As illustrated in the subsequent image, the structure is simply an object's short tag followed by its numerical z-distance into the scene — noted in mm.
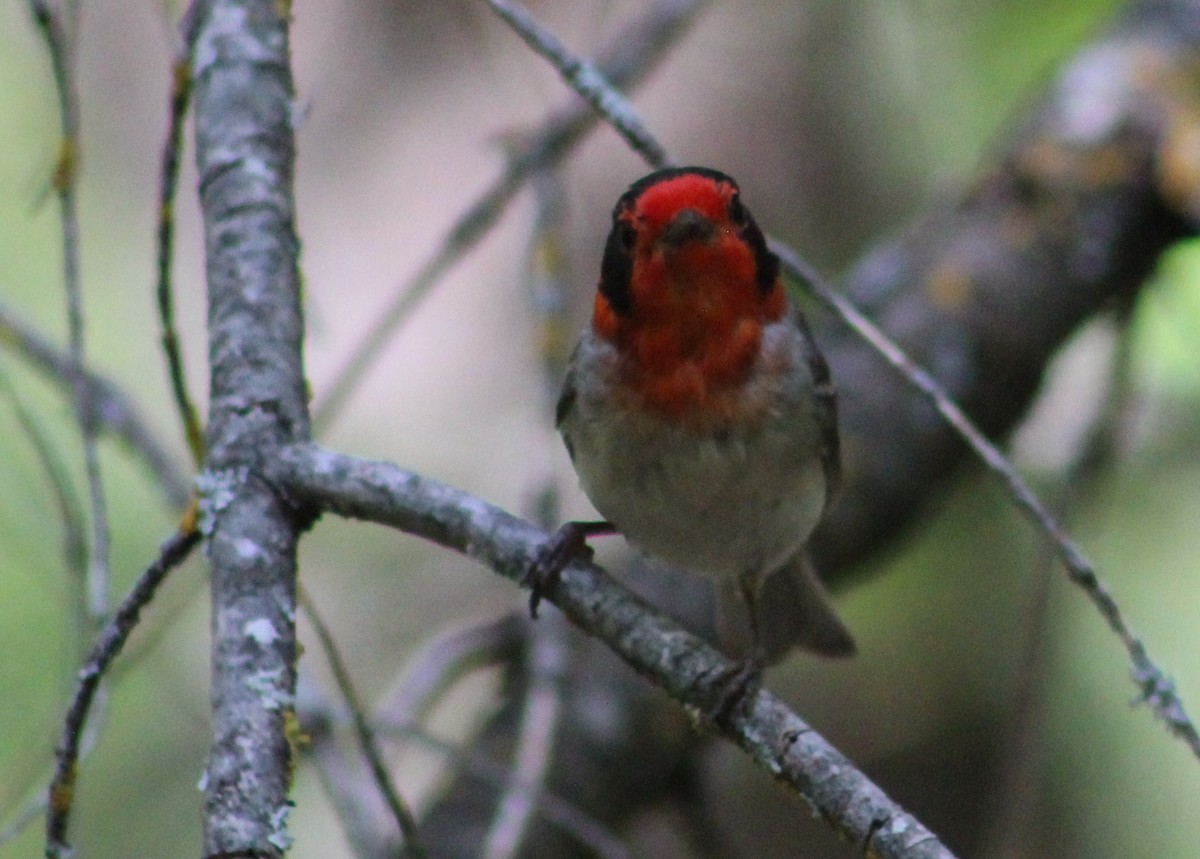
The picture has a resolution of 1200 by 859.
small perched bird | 5949
